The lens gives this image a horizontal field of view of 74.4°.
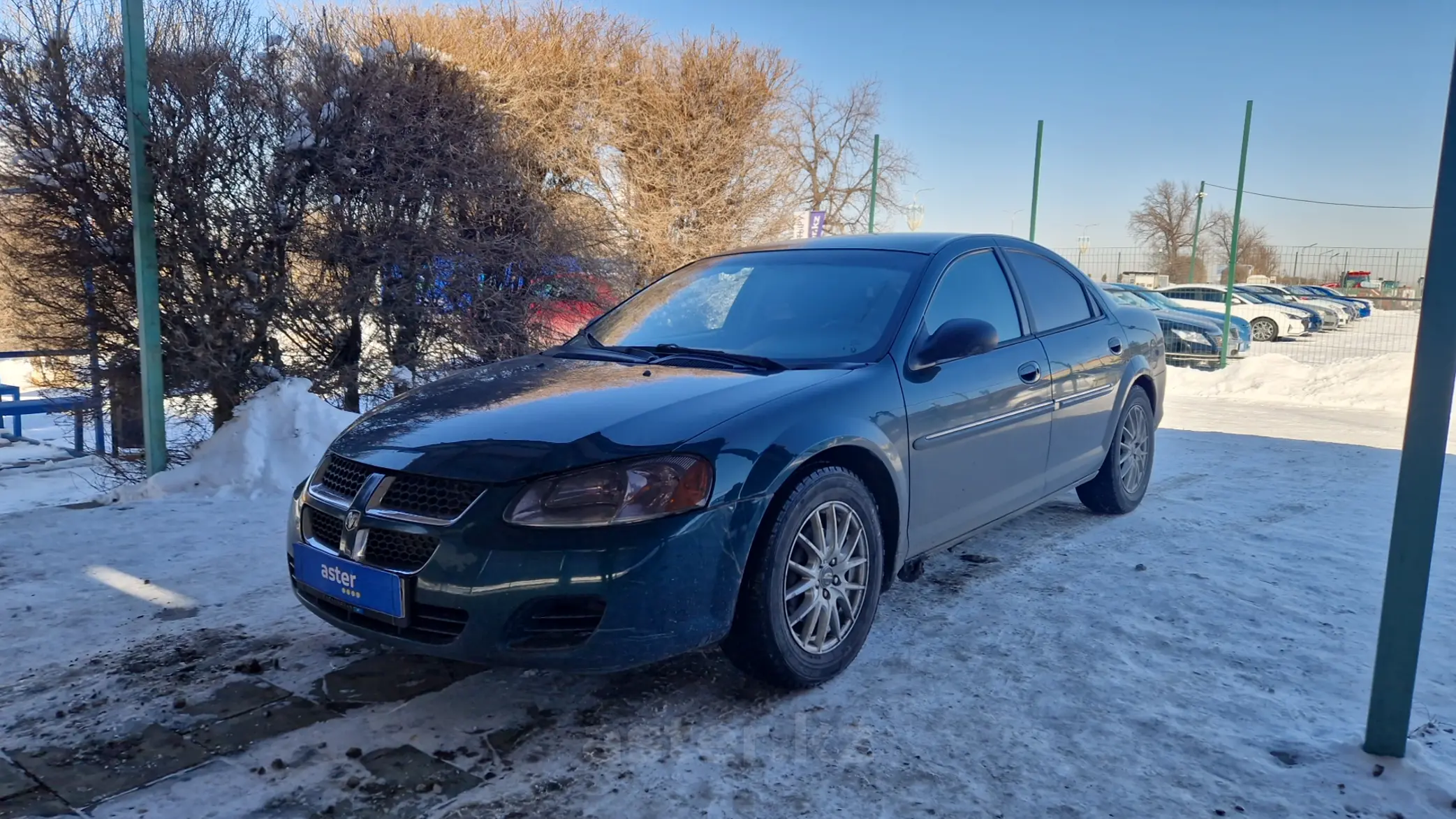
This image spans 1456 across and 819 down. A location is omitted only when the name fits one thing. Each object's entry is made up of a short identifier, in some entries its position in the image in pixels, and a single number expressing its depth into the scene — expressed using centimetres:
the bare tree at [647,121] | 1267
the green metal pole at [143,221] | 558
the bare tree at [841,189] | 2417
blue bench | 671
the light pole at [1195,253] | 2881
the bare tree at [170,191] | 583
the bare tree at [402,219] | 671
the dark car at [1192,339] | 1555
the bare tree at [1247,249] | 1931
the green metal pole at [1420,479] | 240
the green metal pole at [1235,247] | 1359
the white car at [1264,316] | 2380
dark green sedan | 261
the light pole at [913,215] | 2678
